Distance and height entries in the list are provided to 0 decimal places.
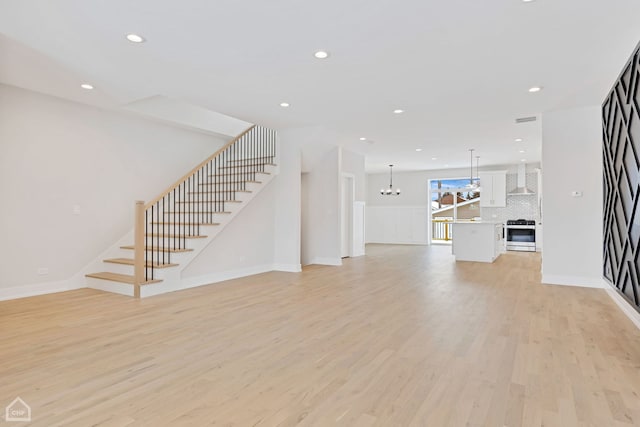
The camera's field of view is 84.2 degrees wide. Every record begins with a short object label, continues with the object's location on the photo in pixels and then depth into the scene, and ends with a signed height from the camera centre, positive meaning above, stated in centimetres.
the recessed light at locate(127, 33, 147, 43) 334 +170
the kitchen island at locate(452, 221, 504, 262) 859 -63
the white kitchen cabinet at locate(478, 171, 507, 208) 1159 +89
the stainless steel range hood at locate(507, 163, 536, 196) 1135 +103
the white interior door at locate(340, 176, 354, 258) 888 -1
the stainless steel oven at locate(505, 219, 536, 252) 1087 -60
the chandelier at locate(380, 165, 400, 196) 1274 +100
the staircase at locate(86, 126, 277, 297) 496 -7
